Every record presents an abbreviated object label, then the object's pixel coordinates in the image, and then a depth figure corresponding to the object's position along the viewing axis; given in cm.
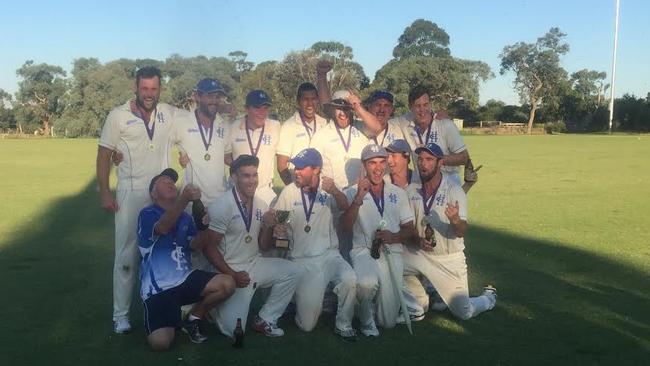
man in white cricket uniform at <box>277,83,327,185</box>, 707
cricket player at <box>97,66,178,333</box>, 612
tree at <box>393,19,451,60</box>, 9344
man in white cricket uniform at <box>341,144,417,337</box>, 612
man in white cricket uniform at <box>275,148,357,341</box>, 603
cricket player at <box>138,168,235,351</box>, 561
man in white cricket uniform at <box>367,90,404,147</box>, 719
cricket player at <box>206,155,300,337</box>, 596
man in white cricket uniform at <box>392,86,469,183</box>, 723
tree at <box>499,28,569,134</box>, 7938
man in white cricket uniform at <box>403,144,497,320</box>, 640
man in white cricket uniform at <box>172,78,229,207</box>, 652
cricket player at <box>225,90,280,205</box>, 687
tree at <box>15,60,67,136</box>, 8350
